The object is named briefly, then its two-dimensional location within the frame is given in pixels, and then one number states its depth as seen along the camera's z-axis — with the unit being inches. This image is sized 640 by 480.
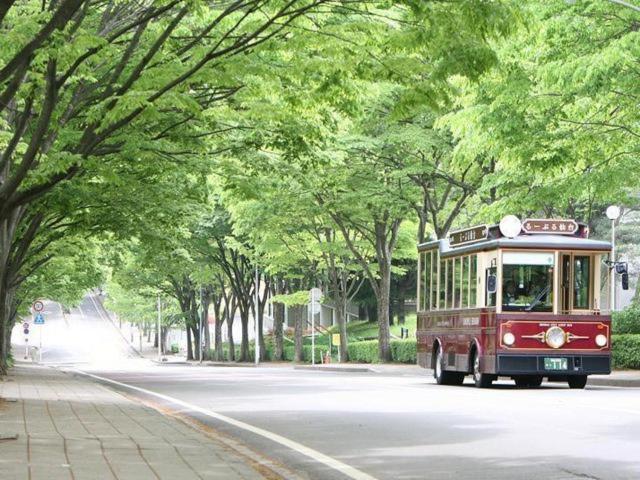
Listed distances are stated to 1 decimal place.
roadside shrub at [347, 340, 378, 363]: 2128.4
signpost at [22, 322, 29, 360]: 2812.5
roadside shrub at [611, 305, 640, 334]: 1334.9
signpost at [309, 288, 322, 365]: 2116.1
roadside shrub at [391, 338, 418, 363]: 1850.0
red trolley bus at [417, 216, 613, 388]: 949.2
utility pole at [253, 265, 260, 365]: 2526.6
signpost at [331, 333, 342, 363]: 2245.8
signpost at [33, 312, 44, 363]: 2504.7
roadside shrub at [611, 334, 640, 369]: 1266.0
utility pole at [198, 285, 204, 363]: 3188.5
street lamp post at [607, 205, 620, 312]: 1451.8
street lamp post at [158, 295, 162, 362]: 3914.4
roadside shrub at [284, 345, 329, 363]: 2760.8
